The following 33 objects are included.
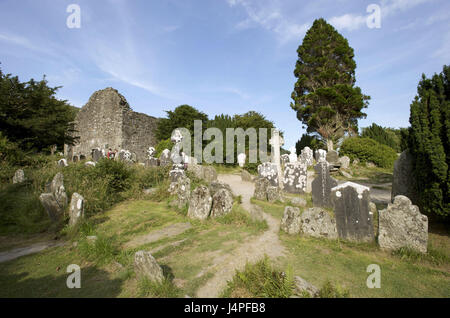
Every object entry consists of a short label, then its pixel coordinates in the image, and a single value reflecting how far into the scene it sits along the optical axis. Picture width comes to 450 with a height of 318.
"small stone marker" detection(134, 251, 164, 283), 2.59
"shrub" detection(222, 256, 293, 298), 2.25
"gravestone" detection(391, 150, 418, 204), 5.50
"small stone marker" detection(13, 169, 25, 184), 8.13
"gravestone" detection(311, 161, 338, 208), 6.43
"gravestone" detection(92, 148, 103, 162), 15.30
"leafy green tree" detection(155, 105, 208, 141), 20.49
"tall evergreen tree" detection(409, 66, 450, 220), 4.11
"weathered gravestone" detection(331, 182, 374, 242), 4.02
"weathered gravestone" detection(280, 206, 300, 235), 4.35
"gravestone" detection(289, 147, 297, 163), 14.73
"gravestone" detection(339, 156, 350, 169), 15.95
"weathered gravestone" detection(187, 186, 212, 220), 5.55
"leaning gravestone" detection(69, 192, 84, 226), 5.10
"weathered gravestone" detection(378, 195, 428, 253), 3.47
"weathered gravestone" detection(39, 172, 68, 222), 5.57
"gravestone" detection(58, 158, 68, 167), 10.61
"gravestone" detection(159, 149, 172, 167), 10.27
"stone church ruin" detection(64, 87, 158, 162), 19.83
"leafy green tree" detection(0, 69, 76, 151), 11.61
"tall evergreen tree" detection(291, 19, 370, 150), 21.14
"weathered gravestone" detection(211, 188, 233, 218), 5.58
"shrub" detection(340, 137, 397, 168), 16.91
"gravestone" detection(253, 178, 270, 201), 7.38
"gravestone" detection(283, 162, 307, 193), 8.38
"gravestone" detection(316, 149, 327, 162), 16.99
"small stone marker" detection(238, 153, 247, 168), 16.59
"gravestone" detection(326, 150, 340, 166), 16.96
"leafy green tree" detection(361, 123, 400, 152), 23.50
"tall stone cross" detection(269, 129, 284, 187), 12.55
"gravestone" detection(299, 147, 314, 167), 17.63
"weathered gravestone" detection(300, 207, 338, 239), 4.13
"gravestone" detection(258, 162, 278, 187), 8.73
